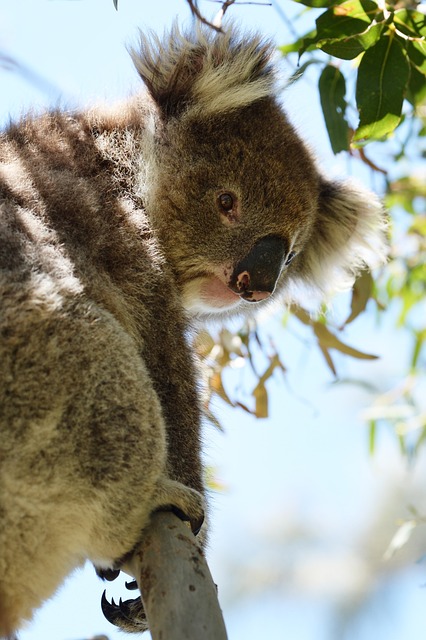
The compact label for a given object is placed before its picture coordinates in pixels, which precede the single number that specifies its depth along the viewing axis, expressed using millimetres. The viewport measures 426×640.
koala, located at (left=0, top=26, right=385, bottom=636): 4410
